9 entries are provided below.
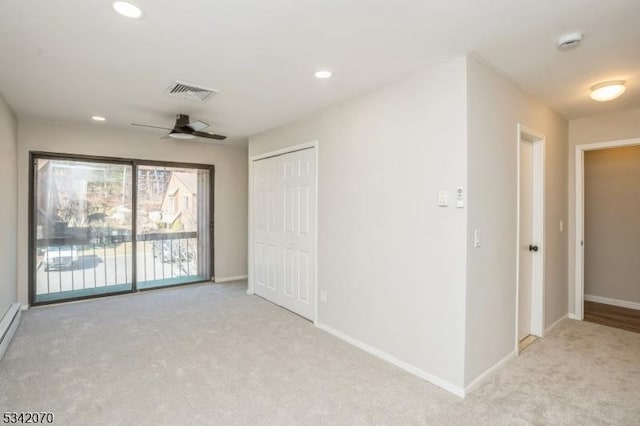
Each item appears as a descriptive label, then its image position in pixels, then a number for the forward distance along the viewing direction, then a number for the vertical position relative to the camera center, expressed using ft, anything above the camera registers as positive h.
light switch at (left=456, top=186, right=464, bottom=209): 7.79 +0.29
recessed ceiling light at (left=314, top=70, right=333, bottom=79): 8.83 +3.69
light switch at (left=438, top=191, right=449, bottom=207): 8.11 +0.26
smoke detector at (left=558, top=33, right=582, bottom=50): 6.79 +3.56
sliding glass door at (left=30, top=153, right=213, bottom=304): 14.84 -0.78
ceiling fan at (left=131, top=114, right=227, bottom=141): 12.26 +3.08
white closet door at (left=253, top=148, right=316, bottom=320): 12.92 -0.88
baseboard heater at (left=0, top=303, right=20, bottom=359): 9.88 -3.81
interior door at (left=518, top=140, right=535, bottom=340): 10.67 -1.10
